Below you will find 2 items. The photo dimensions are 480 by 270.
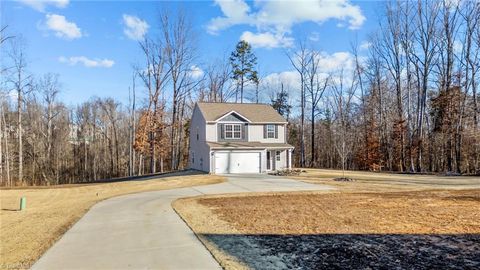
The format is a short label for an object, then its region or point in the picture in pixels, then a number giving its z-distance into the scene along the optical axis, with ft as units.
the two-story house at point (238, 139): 94.12
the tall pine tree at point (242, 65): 158.71
